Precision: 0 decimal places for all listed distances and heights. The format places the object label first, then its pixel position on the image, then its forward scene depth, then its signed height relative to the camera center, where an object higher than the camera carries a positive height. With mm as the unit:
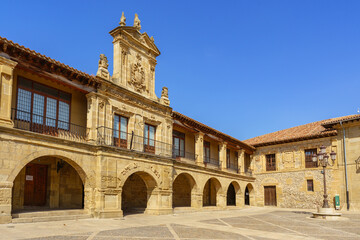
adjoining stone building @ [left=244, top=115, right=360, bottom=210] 24438 +96
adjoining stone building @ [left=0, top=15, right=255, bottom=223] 12148 +1495
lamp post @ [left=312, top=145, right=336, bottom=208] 18094 +561
